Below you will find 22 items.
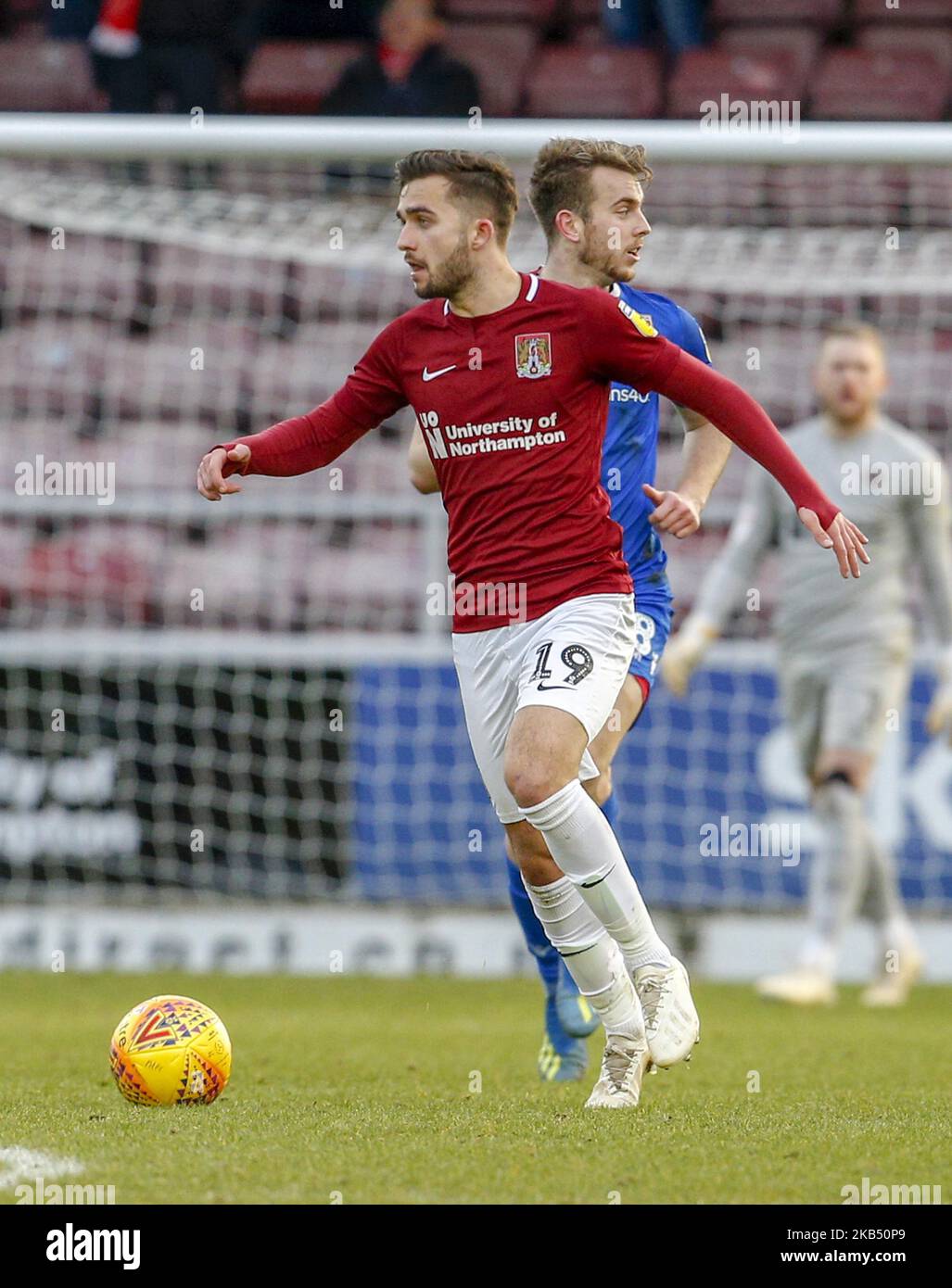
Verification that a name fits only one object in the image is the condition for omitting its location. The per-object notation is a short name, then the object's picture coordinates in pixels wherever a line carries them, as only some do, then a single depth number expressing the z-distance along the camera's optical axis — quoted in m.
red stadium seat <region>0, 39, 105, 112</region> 13.07
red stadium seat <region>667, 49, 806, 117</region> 12.49
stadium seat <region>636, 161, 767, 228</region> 11.12
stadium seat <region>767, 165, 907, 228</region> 10.50
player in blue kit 5.07
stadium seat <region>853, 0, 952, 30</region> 13.32
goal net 8.66
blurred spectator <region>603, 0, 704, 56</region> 13.08
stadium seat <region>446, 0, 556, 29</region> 13.34
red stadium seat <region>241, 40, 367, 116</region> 12.89
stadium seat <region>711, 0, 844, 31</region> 13.28
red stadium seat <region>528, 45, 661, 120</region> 12.70
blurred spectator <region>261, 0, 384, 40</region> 13.32
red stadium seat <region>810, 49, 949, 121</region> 12.55
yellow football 4.50
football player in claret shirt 4.43
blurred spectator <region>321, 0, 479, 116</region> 11.75
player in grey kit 7.87
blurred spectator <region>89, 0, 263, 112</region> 12.22
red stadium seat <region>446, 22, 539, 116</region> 12.90
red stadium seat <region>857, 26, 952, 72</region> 12.96
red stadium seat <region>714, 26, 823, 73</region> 12.88
